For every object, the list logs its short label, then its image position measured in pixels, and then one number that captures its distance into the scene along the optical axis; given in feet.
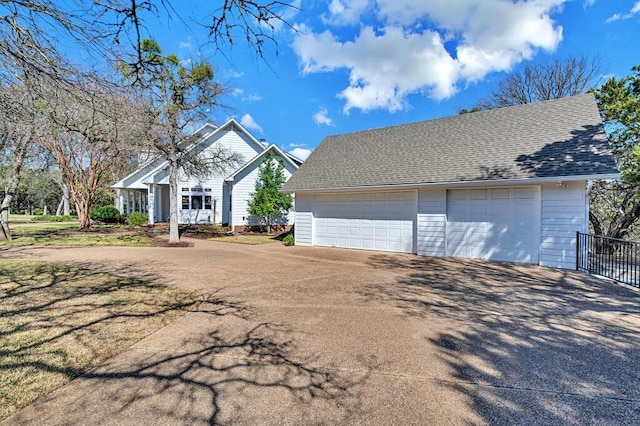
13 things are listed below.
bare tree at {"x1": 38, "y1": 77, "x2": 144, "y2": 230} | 14.19
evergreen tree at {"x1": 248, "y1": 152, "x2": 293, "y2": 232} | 60.95
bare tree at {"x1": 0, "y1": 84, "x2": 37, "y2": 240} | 15.11
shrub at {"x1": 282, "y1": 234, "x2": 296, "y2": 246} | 48.88
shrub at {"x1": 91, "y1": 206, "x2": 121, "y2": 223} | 83.35
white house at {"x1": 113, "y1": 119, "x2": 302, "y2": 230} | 67.15
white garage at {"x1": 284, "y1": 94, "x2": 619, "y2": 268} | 30.22
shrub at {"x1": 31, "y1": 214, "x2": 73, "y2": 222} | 101.14
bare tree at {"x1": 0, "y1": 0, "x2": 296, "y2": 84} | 9.75
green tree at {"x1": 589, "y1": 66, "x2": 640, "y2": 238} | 41.06
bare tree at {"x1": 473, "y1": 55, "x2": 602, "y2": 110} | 61.36
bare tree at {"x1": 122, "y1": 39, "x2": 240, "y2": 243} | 43.83
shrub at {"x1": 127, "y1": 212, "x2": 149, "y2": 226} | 74.08
